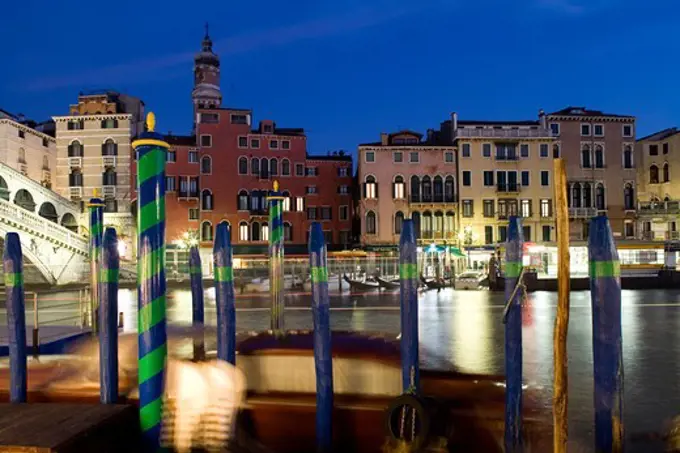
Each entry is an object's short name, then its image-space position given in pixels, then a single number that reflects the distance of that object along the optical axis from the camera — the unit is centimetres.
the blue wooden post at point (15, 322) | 554
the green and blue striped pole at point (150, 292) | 436
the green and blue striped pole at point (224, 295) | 541
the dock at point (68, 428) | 379
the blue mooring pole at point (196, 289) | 857
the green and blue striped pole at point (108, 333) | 495
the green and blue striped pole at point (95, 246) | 972
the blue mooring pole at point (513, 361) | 462
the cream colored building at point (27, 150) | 3762
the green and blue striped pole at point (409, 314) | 496
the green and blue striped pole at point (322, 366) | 499
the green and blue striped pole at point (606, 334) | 396
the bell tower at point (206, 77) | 5778
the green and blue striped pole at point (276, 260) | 858
